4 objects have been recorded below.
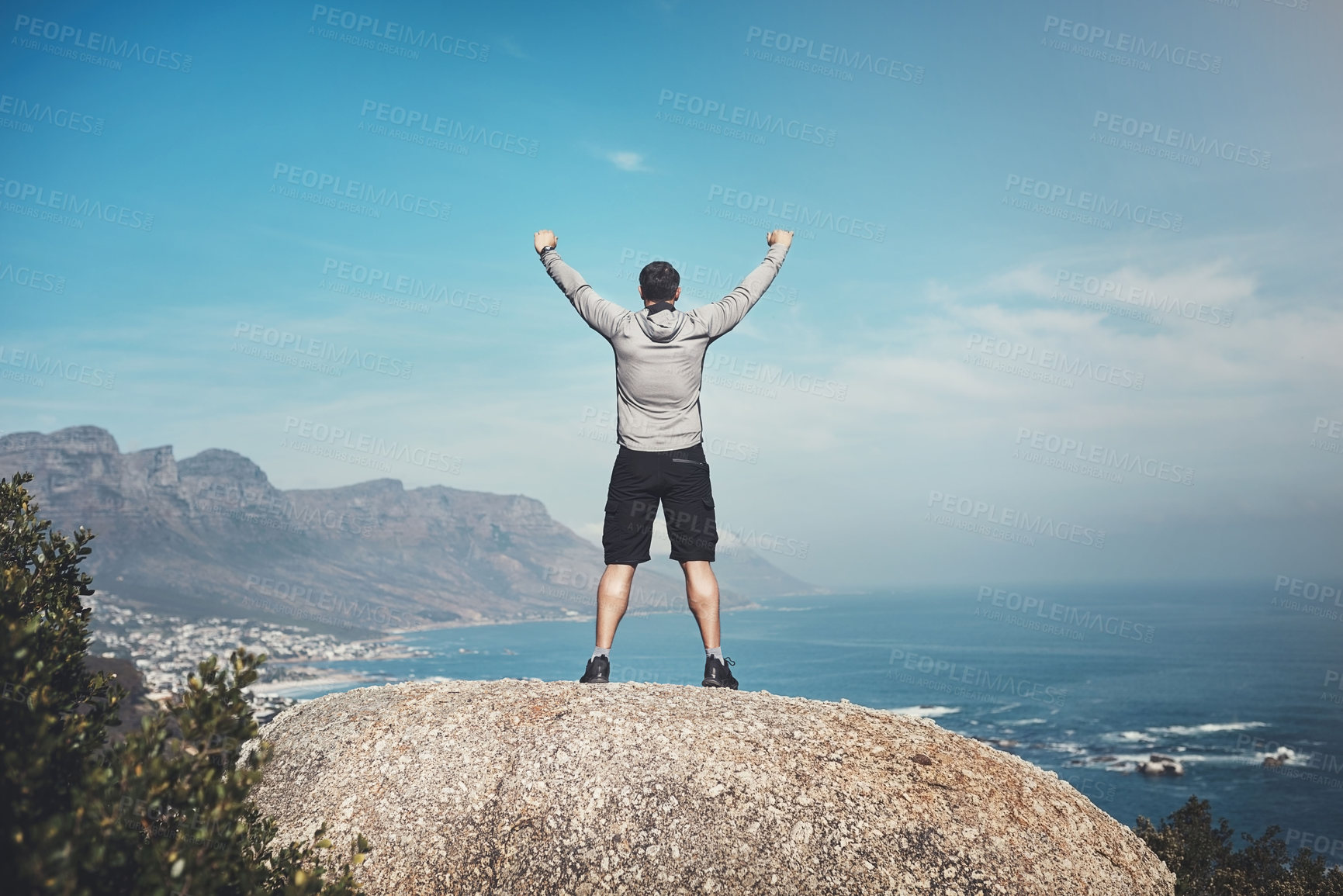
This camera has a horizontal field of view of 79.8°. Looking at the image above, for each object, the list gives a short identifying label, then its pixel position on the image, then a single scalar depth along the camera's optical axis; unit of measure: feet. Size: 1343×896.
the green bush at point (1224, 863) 35.19
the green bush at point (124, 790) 9.49
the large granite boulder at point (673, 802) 18.67
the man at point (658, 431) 23.30
